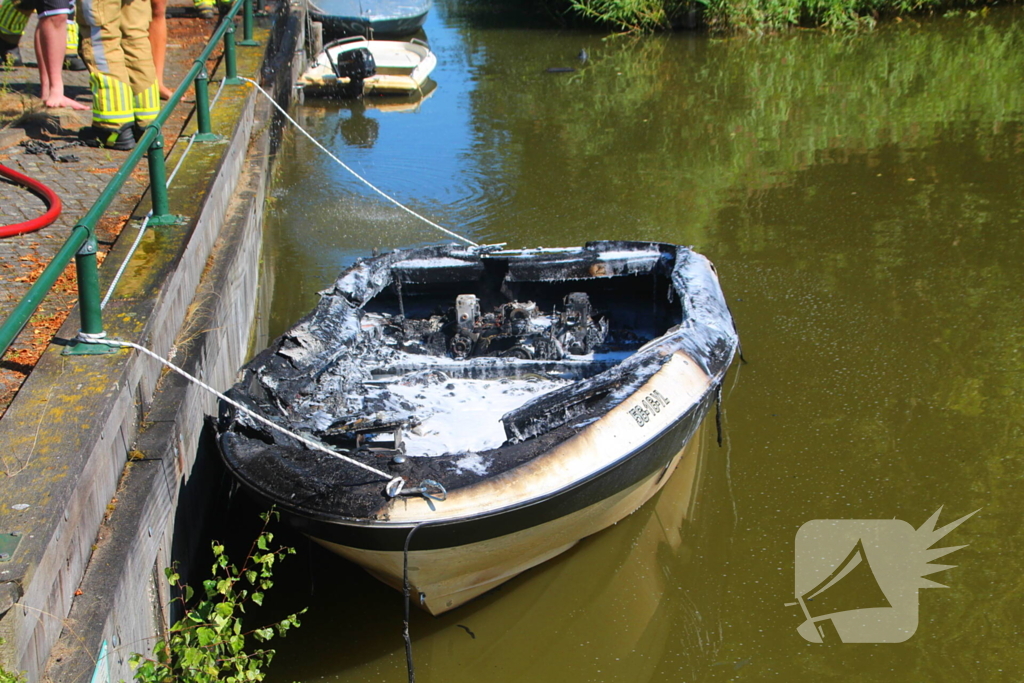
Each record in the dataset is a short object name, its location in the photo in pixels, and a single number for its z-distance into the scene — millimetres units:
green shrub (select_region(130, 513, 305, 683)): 3769
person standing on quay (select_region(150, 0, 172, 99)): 8594
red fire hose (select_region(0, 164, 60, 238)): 5945
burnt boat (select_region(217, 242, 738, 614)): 4398
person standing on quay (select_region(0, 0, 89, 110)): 7867
